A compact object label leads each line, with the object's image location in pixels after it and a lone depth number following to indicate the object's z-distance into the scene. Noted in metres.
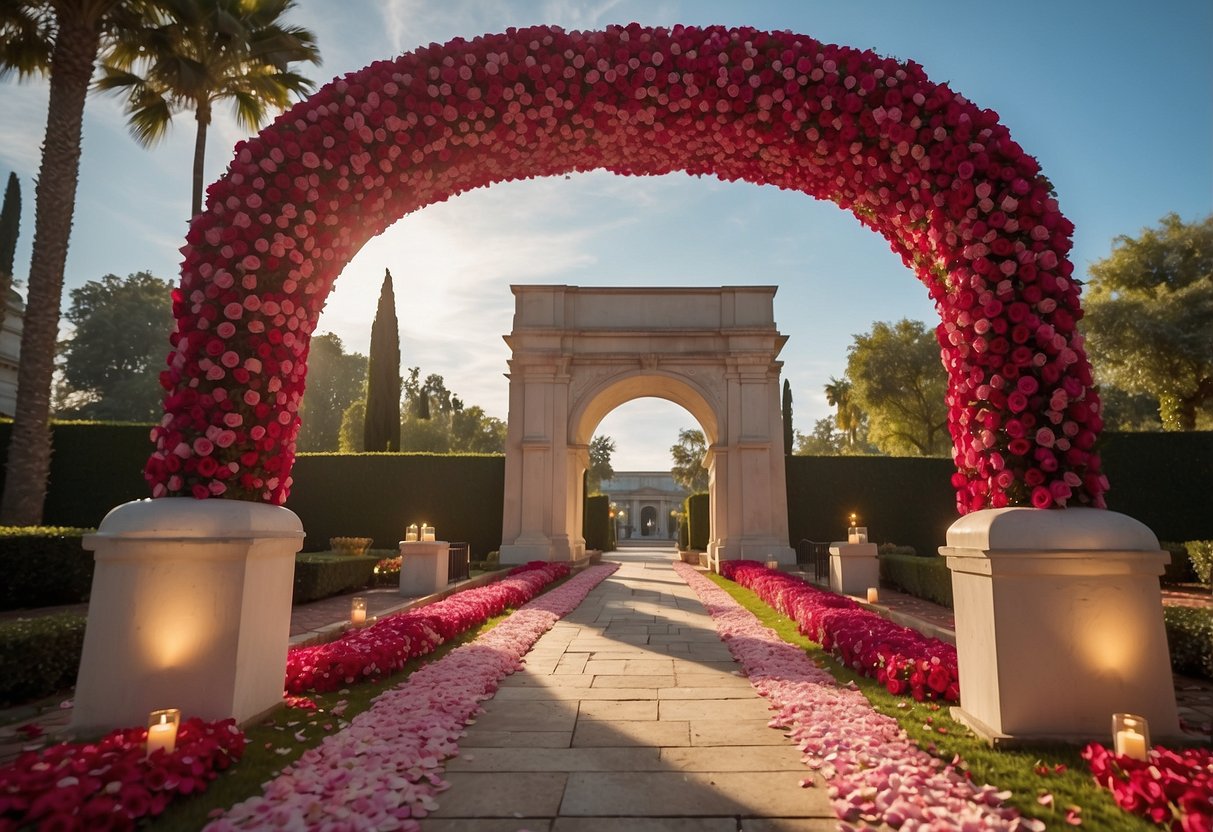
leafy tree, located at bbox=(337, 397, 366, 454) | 39.75
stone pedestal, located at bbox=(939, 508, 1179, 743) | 3.56
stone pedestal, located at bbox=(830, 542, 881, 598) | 11.55
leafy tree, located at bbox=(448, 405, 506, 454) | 49.38
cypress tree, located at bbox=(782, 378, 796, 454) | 29.73
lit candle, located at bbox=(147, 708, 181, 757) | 3.12
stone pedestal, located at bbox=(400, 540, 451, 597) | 11.56
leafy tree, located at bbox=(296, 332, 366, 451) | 48.84
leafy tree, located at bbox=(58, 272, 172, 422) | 35.34
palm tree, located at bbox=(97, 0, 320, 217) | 13.01
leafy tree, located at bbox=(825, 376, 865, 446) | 46.12
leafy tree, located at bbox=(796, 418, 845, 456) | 64.38
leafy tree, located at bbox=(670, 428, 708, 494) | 49.75
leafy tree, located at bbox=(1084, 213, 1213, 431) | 21.64
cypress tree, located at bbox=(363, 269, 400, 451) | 25.05
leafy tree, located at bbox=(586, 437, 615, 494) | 56.38
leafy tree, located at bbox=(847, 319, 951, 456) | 31.64
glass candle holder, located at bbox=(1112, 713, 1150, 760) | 3.12
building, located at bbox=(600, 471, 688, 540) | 71.06
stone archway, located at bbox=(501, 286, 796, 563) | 18.34
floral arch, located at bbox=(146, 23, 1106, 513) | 4.05
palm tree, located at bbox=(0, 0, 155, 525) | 11.20
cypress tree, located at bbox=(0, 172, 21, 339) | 21.03
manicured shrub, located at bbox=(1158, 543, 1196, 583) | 14.13
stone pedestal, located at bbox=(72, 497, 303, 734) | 3.63
